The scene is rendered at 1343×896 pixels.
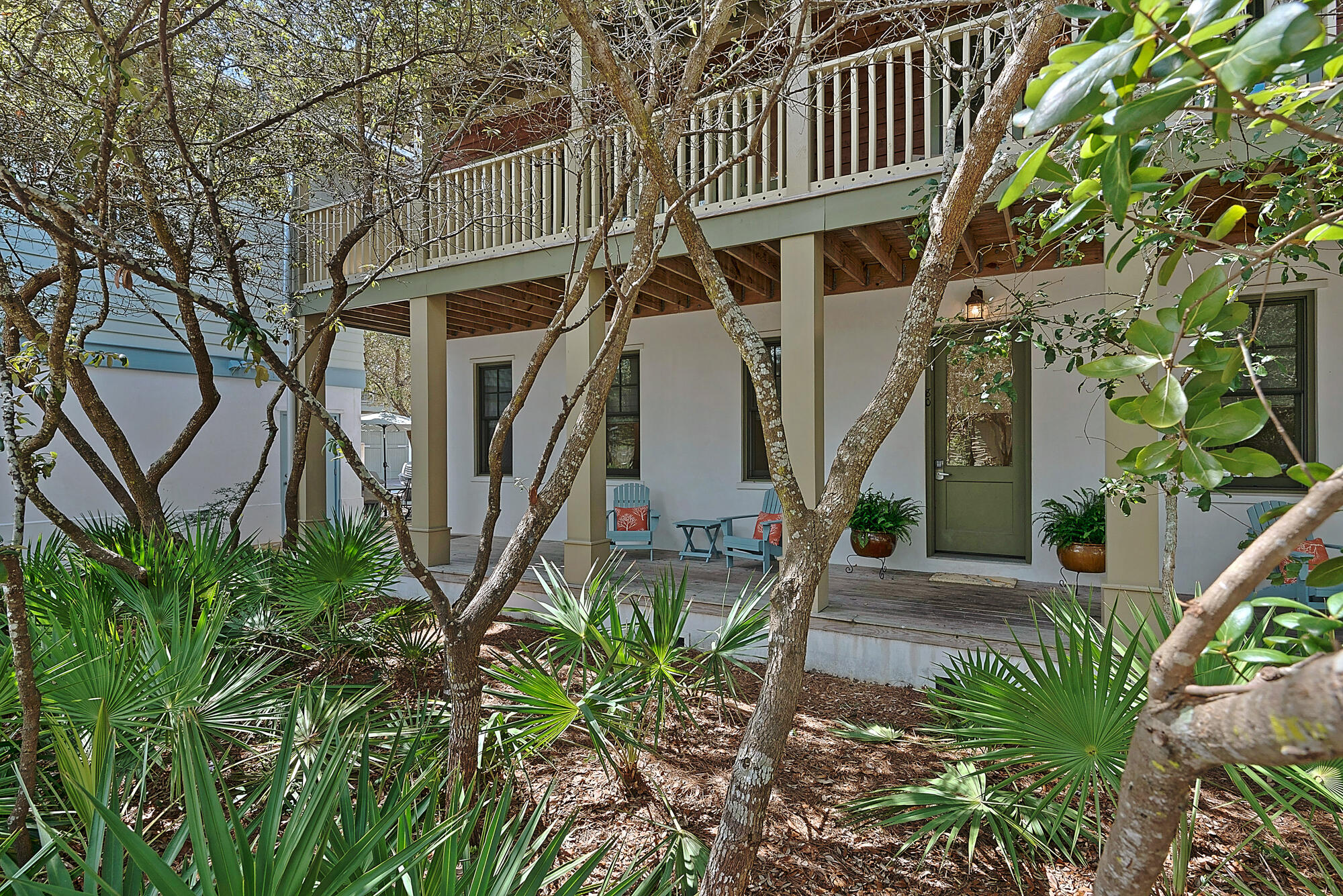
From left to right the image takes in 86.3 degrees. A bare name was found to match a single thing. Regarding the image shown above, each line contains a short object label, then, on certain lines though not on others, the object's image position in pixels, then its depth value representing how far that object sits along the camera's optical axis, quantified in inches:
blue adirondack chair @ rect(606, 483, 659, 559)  318.3
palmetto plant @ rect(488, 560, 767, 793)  112.6
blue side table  287.0
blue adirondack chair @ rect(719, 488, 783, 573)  256.8
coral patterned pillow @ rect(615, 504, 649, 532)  315.9
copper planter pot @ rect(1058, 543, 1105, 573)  229.6
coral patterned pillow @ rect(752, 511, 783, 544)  253.1
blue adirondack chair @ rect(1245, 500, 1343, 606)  178.1
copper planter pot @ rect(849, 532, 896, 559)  265.1
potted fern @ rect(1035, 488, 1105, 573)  230.5
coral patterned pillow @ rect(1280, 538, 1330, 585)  181.9
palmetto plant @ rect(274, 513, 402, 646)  165.0
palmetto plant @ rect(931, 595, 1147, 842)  90.5
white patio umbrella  548.4
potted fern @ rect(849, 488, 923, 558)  265.9
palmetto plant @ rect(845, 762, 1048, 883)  96.3
